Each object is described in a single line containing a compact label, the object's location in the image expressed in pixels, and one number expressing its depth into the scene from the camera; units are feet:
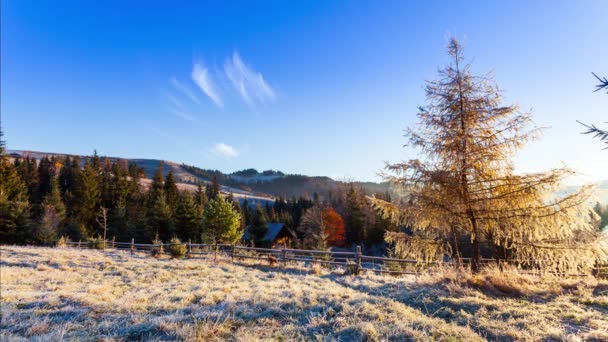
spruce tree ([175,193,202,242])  134.51
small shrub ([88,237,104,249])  91.87
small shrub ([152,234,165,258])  70.93
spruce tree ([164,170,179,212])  175.68
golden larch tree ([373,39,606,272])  26.03
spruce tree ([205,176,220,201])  199.11
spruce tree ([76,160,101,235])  158.40
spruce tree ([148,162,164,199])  172.65
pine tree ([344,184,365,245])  163.93
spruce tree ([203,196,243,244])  81.30
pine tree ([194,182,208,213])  176.08
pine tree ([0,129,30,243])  115.34
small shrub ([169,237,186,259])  66.18
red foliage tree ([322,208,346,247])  165.99
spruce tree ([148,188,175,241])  144.15
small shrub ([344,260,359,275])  46.68
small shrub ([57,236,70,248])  88.38
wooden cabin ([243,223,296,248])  144.66
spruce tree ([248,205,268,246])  140.26
